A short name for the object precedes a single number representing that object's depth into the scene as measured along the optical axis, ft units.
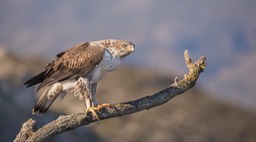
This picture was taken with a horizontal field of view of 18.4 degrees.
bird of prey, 58.70
